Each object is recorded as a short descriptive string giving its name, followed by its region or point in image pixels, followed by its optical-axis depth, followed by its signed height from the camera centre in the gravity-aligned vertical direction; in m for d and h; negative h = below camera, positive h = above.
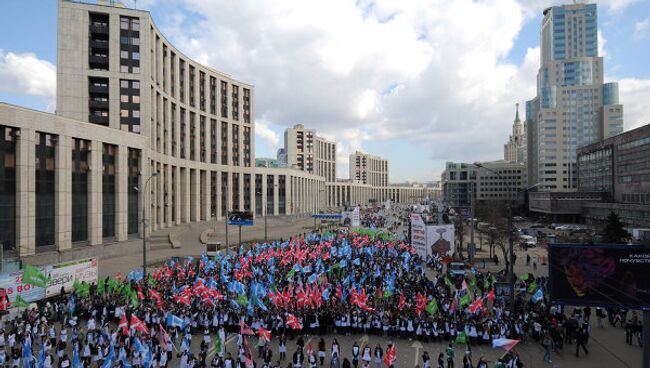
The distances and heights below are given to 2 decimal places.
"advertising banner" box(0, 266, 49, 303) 22.20 -5.34
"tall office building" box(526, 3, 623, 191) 125.44 +27.03
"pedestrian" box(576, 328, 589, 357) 18.69 -6.66
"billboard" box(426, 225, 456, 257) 34.56 -4.04
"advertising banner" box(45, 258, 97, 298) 25.39 -5.32
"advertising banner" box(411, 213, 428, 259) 35.03 -3.95
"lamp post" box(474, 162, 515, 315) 18.69 -3.26
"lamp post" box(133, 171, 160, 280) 26.07 -4.70
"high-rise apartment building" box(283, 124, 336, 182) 195.88 +20.00
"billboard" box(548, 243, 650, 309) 15.51 -3.22
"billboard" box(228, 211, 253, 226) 69.18 -4.42
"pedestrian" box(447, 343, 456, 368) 16.70 -6.65
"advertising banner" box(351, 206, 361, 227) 64.94 -4.35
